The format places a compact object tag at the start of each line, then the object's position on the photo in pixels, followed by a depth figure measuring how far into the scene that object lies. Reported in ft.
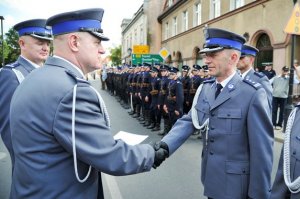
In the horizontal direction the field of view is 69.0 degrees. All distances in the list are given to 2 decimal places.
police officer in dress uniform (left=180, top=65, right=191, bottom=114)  24.17
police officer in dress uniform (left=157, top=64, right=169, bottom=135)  22.58
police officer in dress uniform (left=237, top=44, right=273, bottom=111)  13.11
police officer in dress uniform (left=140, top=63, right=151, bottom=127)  26.97
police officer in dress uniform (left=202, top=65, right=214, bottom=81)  23.87
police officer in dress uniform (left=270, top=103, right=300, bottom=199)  4.78
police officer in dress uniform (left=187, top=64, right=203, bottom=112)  23.70
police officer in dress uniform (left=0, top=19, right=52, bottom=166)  7.17
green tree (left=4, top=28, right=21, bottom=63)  183.30
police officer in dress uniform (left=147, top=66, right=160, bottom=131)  24.81
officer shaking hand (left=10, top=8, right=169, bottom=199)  3.83
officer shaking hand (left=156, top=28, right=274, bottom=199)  5.77
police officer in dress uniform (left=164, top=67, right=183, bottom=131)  20.77
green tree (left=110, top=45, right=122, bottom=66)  198.03
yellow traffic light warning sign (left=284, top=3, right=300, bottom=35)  18.86
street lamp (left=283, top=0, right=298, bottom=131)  20.58
